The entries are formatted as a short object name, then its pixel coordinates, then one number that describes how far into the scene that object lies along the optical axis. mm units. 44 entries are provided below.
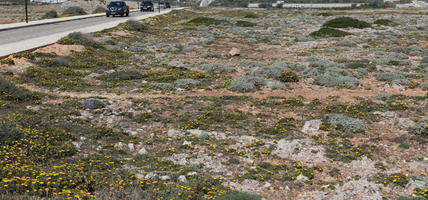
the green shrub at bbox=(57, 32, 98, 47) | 23203
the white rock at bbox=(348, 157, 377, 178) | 8602
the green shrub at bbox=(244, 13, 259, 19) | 65669
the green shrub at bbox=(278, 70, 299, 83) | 17703
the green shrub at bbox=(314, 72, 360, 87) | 16969
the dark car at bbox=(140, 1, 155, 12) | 76625
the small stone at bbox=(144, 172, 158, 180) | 7967
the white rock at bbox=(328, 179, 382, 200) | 7531
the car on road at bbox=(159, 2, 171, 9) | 98931
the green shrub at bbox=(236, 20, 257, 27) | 49469
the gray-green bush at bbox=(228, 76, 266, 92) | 16062
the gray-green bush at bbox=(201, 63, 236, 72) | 20075
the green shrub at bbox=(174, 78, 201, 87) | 16688
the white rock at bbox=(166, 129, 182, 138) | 10809
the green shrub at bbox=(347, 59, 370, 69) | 21167
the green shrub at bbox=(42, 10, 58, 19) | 59738
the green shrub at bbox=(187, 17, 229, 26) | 48781
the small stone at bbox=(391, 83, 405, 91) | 16406
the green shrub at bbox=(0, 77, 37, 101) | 12539
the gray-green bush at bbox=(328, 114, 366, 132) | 11383
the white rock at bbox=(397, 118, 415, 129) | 11554
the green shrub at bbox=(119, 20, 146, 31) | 35719
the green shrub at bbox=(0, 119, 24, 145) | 8727
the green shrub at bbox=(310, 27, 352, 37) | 37375
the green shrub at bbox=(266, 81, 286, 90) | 16438
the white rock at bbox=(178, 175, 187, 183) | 7923
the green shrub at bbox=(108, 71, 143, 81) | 17594
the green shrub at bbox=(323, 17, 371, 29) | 45250
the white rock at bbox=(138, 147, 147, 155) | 9481
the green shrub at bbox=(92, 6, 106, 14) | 76312
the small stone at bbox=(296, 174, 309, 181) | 8359
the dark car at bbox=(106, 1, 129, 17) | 52594
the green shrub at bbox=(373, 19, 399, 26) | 49031
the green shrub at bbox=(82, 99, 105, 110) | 12570
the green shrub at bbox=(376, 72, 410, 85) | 17281
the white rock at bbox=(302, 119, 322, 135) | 11250
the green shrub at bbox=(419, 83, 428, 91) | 16130
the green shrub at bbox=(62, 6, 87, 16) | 66125
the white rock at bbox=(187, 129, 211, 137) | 10790
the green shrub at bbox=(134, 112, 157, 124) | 11836
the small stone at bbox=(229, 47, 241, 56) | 25031
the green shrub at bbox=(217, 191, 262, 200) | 6766
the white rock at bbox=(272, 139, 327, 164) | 9489
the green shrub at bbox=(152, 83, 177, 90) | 15905
